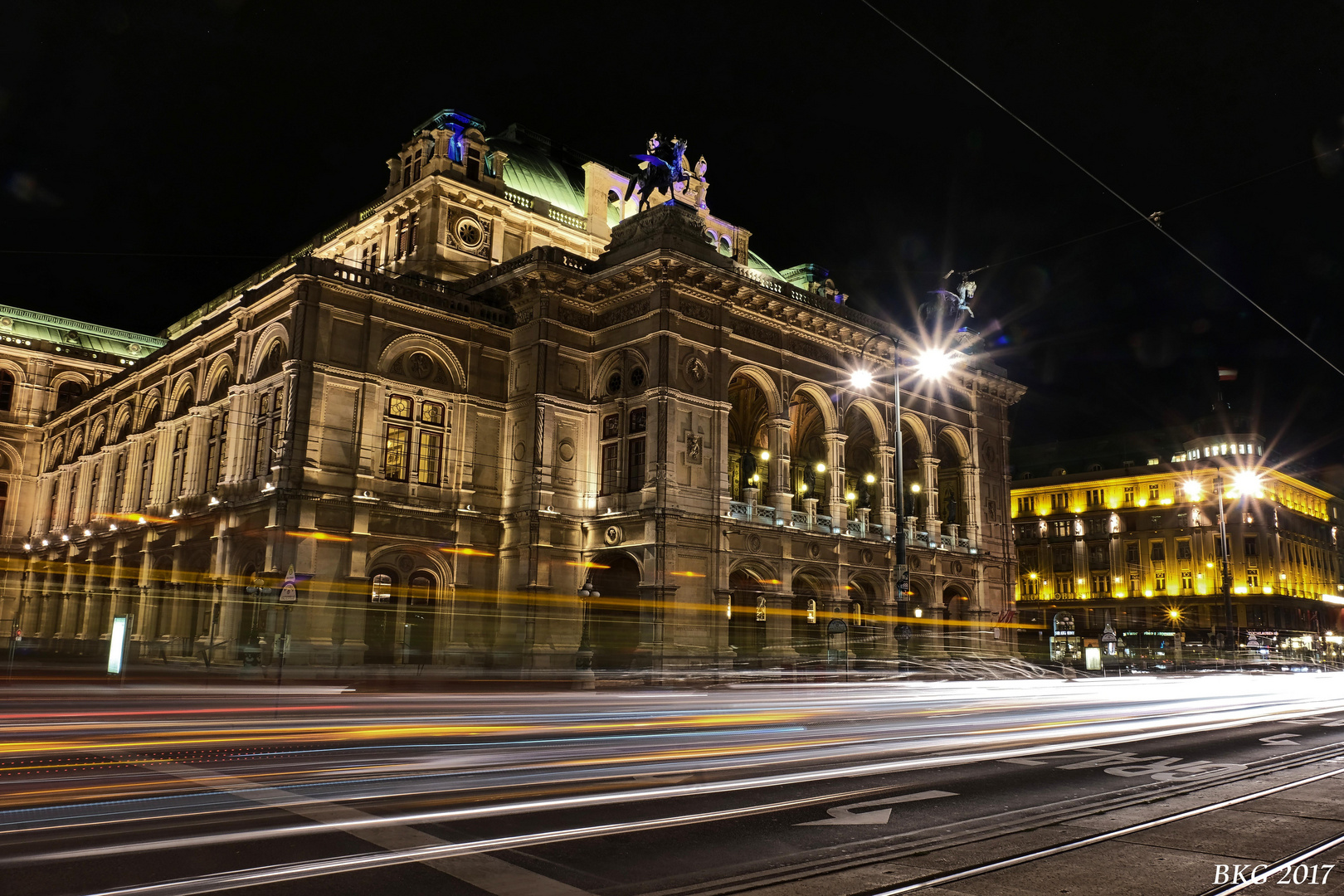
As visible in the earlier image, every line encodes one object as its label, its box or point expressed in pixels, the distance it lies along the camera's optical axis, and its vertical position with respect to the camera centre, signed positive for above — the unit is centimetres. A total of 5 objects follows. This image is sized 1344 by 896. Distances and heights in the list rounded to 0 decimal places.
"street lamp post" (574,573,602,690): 3650 -30
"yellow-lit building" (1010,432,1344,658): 8650 +800
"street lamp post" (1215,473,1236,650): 4391 +205
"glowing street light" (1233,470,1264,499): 4509 +730
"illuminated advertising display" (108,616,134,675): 2234 -54
